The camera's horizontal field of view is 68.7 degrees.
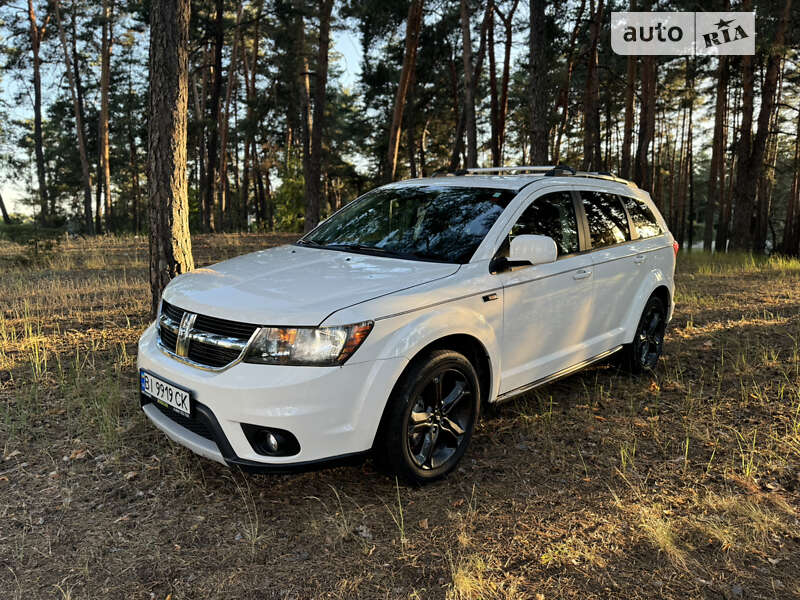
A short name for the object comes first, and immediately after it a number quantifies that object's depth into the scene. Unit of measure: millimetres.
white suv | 2939
